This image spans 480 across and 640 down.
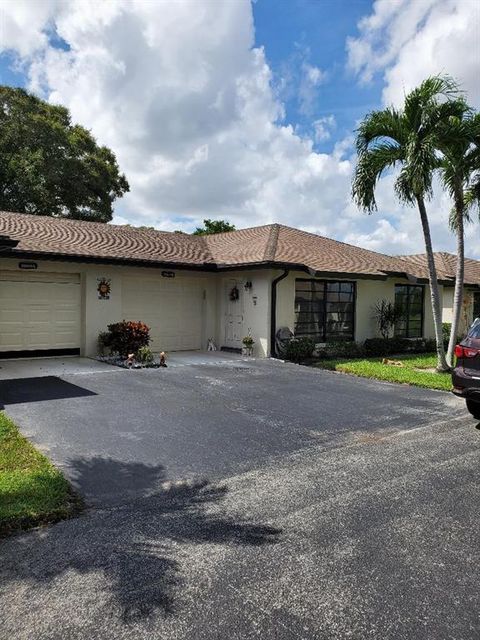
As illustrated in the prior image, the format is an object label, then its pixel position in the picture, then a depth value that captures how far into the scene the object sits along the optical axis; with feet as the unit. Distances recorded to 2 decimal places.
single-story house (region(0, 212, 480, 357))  41.88
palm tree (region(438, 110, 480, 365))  38.40
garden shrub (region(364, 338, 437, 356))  52.16
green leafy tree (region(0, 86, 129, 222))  81.97
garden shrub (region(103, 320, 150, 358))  42.83
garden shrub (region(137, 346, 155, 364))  41.04
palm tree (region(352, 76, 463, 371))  37.83
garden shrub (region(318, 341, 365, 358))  49.14
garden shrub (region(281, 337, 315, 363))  45.74
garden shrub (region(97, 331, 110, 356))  43.80
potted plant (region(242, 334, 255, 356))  47.39
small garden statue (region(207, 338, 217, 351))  52.21
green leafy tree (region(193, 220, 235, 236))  116.37
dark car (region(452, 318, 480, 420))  22.74
